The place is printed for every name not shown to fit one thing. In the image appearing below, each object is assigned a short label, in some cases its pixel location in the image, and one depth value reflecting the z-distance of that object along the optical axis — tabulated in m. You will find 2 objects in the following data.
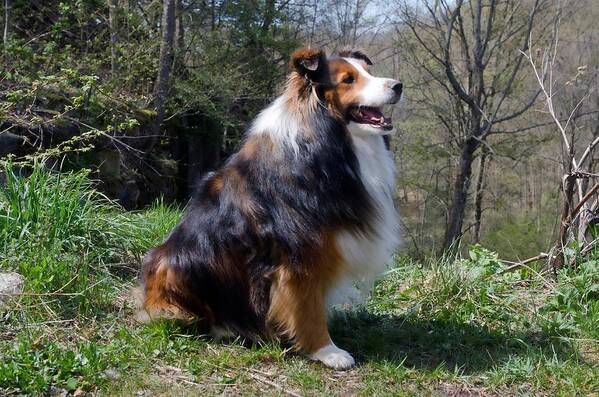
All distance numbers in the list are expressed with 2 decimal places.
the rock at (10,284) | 3.89
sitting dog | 3.56
